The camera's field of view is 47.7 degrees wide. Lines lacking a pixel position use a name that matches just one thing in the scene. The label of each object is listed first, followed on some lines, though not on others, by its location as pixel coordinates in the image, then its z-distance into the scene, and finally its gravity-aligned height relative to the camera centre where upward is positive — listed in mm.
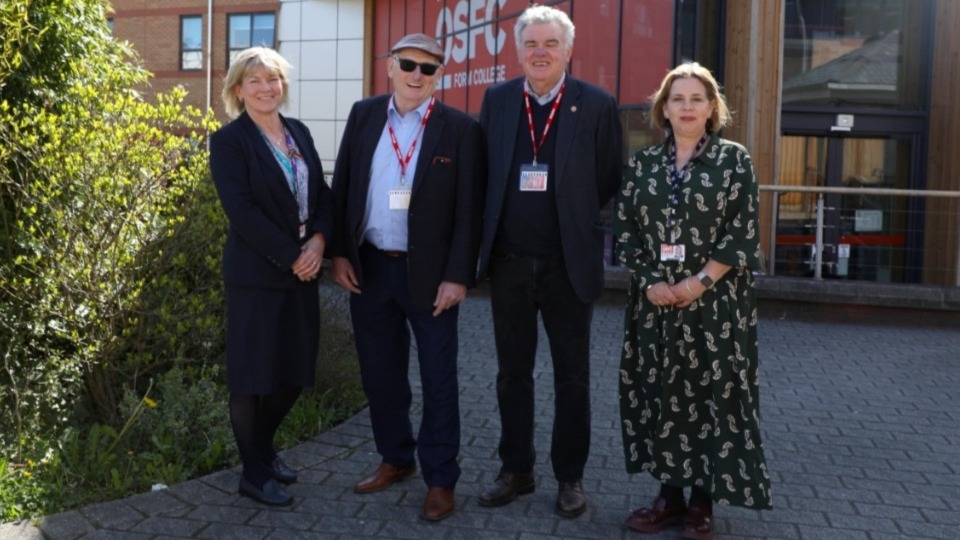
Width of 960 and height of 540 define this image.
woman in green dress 4469 -279
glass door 11602 -11
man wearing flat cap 4809 -14
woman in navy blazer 4699 -127
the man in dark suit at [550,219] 4730 +36
